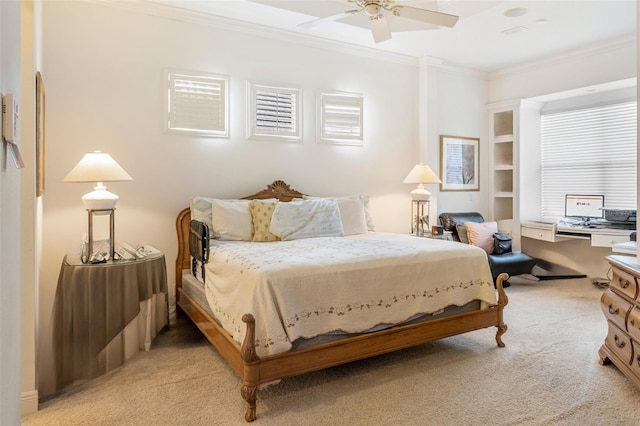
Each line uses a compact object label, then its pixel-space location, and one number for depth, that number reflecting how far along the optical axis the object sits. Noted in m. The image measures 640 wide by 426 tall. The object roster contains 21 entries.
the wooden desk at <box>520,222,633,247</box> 4.55
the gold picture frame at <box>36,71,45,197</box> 2.52
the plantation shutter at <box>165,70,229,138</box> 3.80
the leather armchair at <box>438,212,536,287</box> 4.75
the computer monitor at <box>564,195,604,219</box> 4.97
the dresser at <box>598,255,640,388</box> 2.37
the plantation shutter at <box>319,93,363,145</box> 4.63
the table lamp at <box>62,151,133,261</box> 2.89
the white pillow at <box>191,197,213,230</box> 3.60
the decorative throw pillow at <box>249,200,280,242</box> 3.62
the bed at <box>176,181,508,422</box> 2.21
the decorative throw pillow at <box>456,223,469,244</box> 5.09
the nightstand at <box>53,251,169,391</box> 2.58
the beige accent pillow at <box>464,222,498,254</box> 5.00
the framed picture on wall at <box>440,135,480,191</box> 5.53
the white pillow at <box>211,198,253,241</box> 3.55
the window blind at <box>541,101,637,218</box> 4.90
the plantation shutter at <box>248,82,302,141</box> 4.20
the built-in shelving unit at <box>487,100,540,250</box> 5.58
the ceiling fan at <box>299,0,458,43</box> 2.71
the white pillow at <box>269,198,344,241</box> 3.62
